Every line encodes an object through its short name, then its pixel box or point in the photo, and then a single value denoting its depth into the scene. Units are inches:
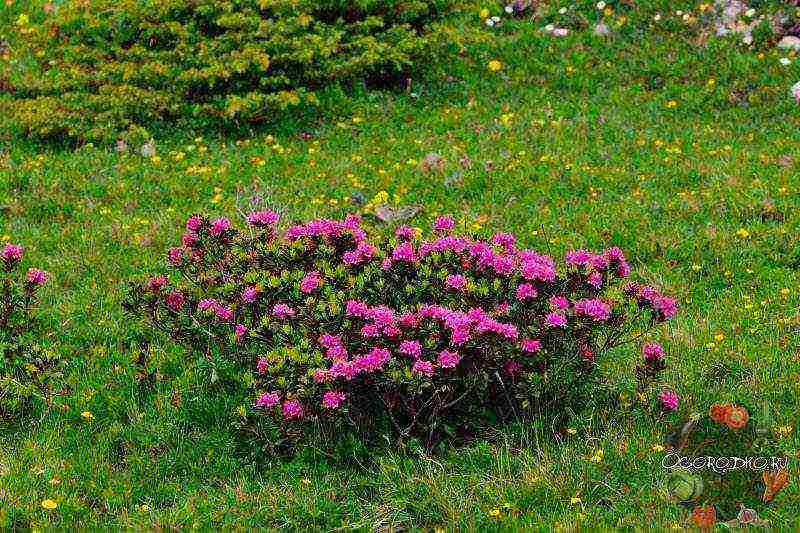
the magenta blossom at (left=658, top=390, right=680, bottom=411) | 387.2
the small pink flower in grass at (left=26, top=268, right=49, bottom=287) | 447.2
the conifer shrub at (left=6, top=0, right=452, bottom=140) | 767.1
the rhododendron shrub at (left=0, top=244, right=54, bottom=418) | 426.9
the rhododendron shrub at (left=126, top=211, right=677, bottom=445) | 357.7
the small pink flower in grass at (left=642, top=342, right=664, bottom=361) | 385.4
